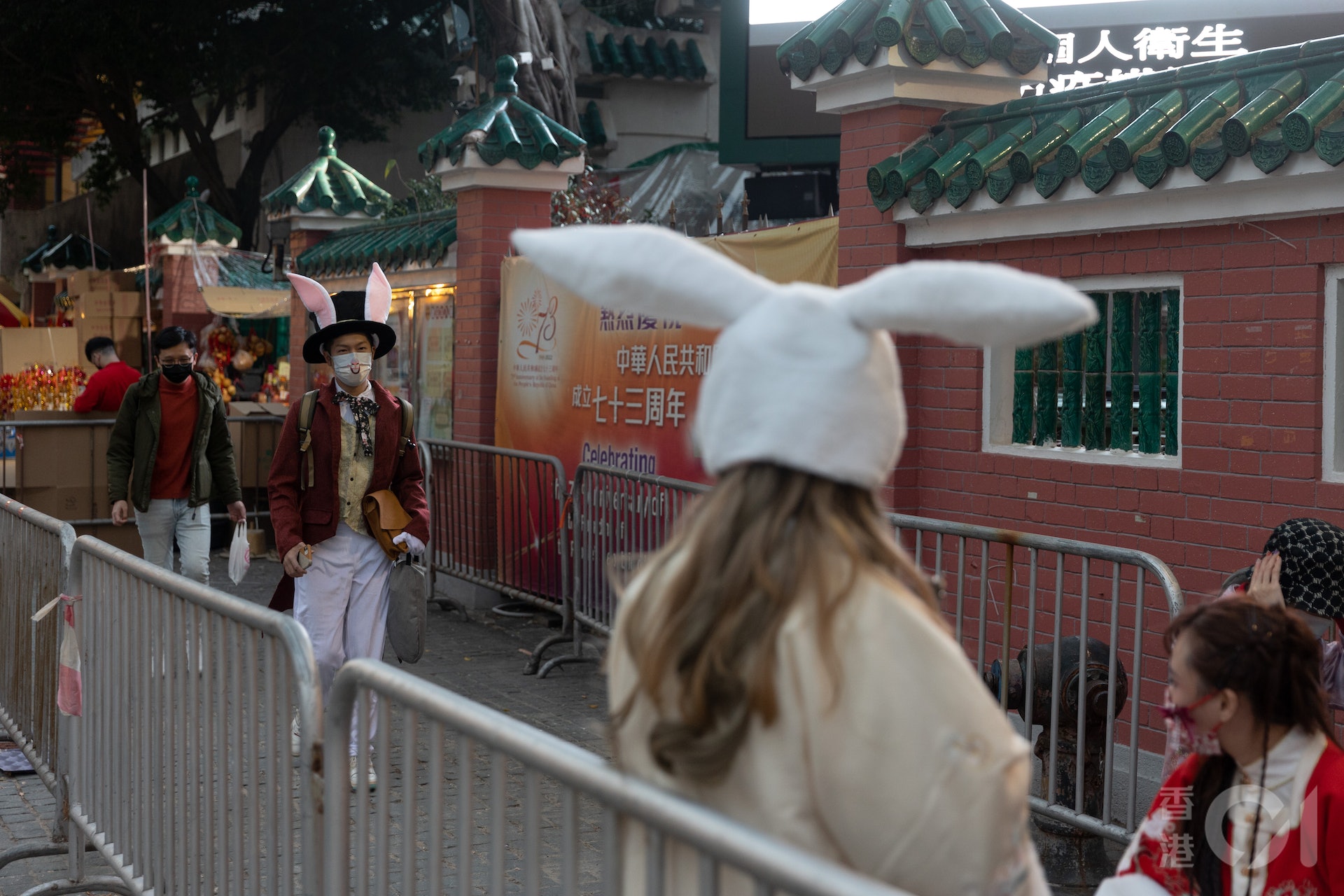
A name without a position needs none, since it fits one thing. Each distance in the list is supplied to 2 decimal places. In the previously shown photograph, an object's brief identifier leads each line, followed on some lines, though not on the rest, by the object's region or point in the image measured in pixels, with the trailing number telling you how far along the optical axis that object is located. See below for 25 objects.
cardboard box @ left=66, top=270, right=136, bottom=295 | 24.23
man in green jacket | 7.74
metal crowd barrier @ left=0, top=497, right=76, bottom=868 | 5.00
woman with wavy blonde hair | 1.62
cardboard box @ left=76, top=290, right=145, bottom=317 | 23.39
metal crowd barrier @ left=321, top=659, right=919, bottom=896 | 1.62
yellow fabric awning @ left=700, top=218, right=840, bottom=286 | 7.51
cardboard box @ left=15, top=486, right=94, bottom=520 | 10.98
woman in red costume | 2.73
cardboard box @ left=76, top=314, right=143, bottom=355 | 23.44
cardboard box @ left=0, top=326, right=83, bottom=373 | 21.16
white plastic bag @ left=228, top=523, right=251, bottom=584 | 6.73
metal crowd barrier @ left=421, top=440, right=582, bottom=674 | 8.92
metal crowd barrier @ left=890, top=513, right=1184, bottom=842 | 4.61
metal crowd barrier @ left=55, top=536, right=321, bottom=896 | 3.02
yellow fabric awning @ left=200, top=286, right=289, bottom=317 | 17.78
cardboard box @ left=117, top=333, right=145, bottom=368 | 23.73
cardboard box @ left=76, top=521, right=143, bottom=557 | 11.06
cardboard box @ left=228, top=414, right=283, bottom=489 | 12.32
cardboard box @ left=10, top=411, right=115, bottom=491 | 10.91
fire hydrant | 4.83
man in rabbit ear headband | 5.82
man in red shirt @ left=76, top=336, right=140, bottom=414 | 10.96
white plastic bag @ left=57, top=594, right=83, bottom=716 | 4.54
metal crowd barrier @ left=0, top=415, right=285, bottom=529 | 10.91
